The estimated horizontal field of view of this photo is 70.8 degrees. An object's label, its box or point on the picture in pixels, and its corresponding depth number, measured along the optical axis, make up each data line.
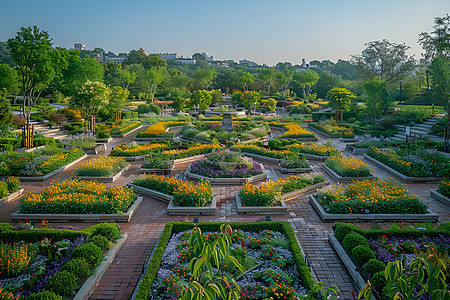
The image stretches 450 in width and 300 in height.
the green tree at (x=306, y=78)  53.92
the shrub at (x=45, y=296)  4.87
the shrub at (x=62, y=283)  5.27
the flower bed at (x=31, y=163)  12.92
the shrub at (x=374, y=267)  5.72
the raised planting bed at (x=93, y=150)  17.98
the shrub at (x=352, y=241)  6.71
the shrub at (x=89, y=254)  6.25
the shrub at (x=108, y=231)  7.34
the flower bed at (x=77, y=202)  9.02
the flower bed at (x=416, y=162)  12.53
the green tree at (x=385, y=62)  53.59
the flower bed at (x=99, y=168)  12.81
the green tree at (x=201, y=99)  36.16
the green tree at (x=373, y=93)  24.28
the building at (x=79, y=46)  186.21
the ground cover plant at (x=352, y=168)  12.64
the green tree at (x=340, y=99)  29.23
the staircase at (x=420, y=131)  21.37
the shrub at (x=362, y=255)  6.22
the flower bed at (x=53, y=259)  5.45
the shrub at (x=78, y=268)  5.75
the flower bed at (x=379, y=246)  5.77
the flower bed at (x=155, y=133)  21.98
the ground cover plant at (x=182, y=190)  9.60
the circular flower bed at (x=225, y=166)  12.66
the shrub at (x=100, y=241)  6.81
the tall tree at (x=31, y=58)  16.19
